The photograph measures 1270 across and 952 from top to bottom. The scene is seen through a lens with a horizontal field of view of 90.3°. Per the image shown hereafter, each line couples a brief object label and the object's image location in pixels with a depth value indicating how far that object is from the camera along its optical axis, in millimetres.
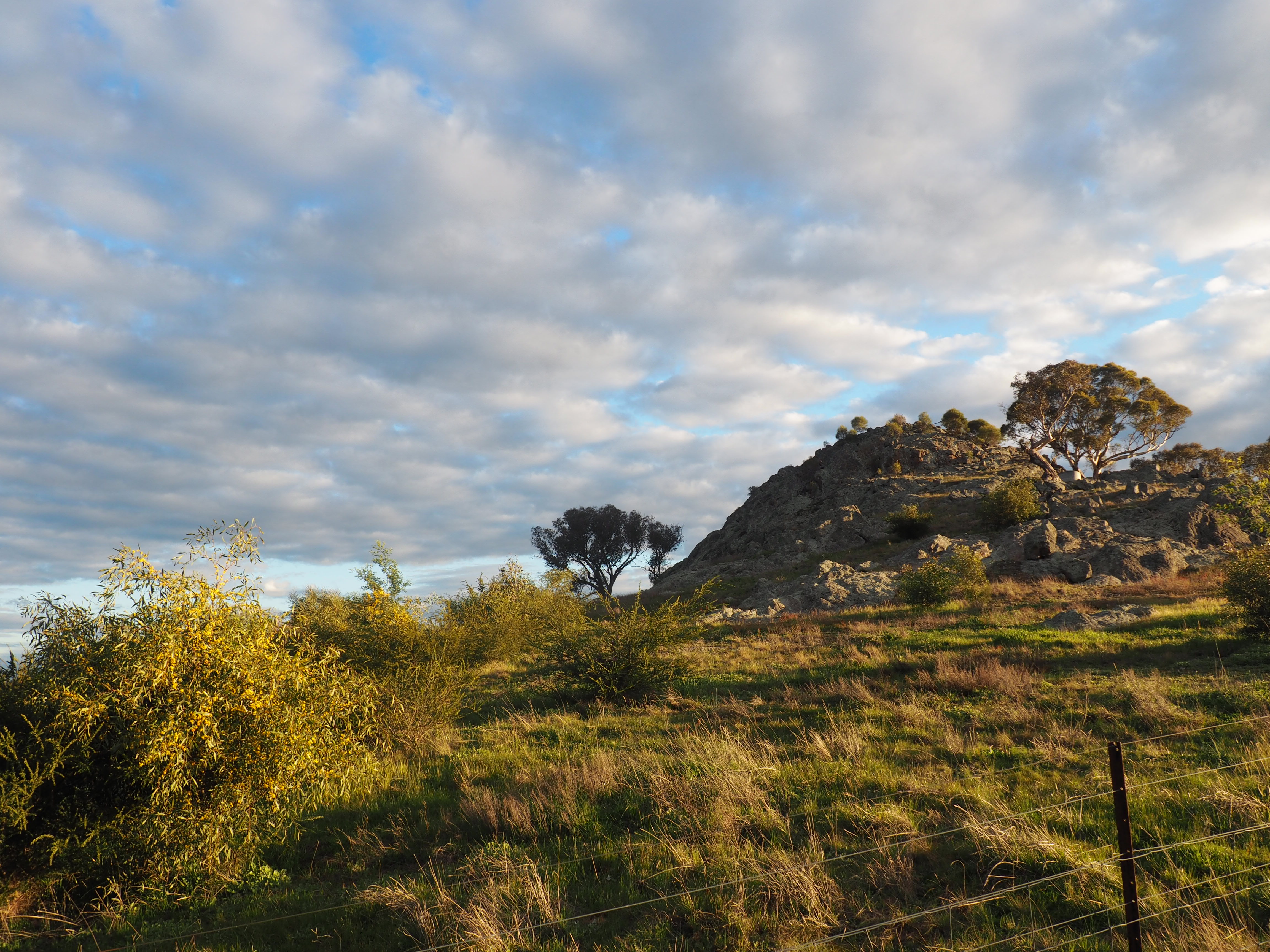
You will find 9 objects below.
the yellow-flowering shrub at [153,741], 6691
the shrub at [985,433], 64562
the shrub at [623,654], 15883
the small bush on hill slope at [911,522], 44000
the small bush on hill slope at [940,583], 25172
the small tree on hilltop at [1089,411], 55312
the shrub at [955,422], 66812
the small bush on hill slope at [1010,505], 39344
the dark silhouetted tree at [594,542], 77812
